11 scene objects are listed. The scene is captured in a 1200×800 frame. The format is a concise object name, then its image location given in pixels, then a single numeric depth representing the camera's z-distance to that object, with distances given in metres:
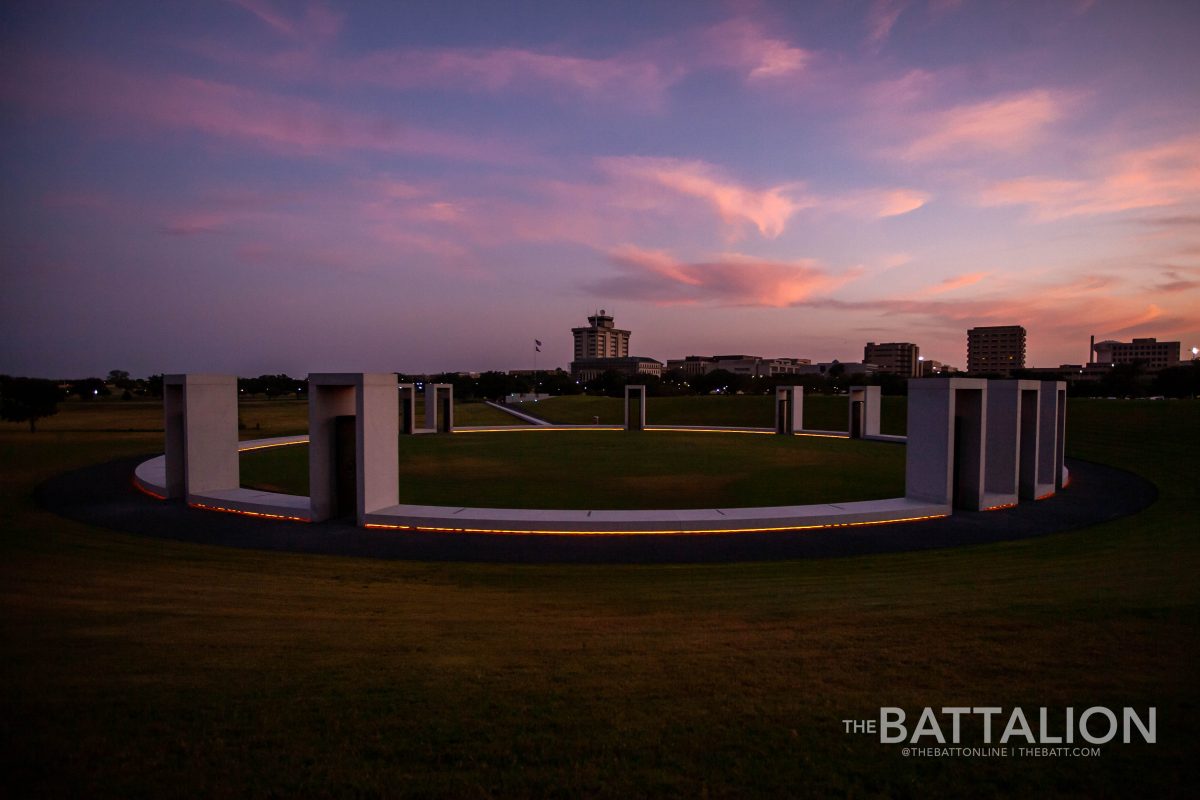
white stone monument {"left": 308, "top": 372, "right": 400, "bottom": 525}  12.42
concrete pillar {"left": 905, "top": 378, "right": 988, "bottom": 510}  13.70
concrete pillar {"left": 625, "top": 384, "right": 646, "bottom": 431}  36.06
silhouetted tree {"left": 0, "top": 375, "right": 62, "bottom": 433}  34.41
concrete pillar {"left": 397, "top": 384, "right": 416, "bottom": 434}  33.16
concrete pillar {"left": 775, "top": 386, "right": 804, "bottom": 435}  34.03
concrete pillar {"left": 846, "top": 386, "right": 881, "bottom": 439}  31.42
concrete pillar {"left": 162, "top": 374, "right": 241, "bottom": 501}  14.89
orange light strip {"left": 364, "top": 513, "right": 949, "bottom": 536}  11.45
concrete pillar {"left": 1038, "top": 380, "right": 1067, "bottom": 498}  16.61
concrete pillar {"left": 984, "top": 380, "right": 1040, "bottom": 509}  14.73
